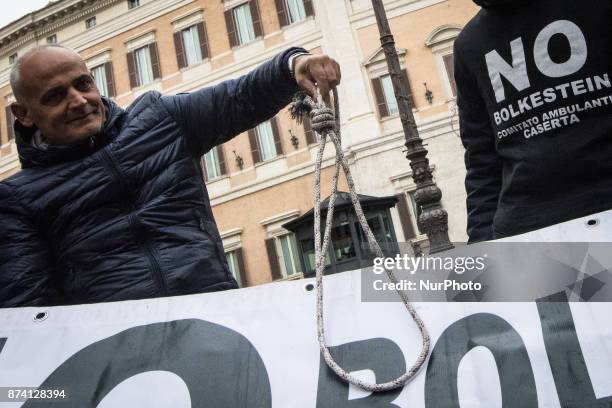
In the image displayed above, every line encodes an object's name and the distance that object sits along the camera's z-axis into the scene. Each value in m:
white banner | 1.17
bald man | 1.66
